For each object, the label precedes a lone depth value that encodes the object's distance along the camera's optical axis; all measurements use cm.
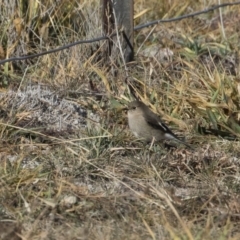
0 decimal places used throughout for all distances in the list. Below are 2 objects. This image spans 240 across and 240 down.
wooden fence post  1284
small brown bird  1116
